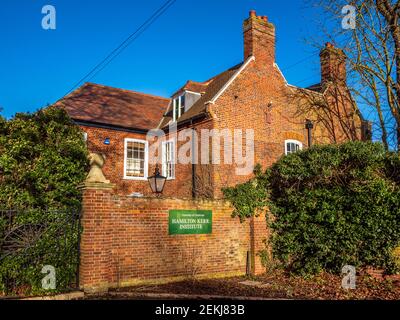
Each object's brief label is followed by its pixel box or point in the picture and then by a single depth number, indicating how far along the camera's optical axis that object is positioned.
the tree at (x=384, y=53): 13.82
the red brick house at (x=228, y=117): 15.67
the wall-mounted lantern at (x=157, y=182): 12.87
